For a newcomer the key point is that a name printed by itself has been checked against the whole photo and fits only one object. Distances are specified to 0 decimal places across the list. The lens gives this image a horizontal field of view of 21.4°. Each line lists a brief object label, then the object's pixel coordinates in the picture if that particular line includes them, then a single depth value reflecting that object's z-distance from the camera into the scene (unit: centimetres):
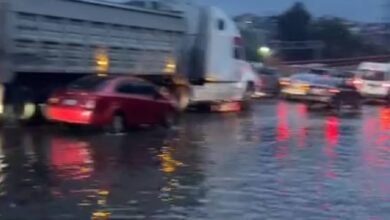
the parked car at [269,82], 4788
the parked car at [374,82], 4644
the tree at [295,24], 10088
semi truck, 2374
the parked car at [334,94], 3862
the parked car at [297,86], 4186
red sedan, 2289
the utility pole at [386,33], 10181
